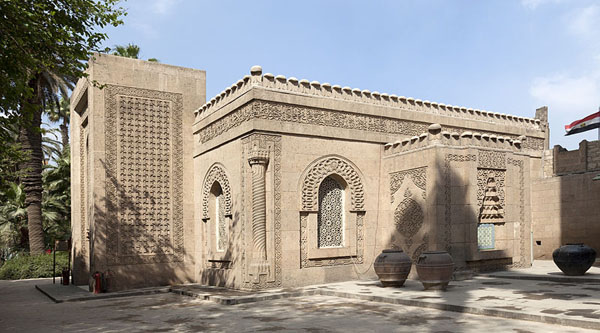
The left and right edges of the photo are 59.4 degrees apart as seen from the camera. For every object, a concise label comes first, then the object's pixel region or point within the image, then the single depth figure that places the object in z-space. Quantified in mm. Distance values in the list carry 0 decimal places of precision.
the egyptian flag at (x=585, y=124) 21641
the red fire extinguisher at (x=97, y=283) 12570
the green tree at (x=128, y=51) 22109
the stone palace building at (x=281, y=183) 11664
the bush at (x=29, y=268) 19094
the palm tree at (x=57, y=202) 23203
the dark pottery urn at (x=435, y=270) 9836
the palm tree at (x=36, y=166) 18703
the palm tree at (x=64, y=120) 33812
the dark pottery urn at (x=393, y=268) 10648
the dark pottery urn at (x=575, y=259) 11023
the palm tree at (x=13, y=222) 22297
